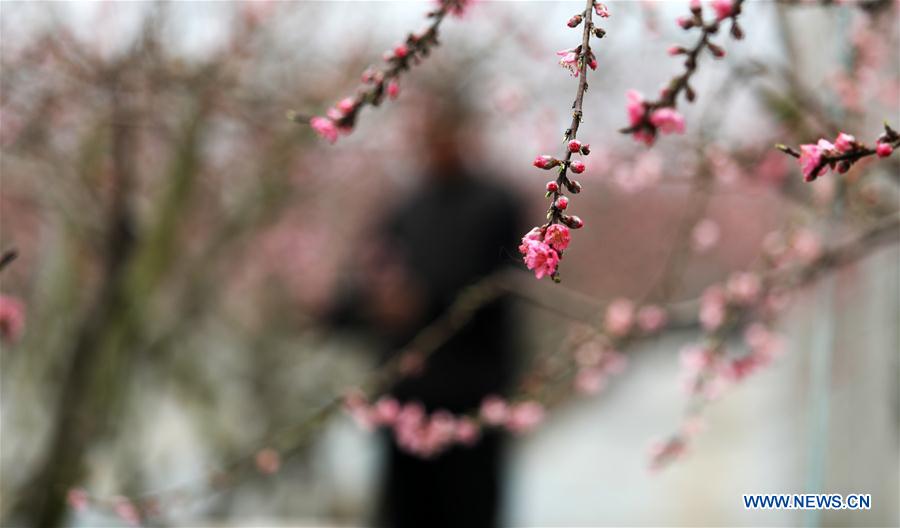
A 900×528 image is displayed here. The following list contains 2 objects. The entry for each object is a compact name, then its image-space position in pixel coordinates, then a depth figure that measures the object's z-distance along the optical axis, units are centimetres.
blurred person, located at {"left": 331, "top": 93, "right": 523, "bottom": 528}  599
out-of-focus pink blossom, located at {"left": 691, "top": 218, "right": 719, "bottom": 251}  366
